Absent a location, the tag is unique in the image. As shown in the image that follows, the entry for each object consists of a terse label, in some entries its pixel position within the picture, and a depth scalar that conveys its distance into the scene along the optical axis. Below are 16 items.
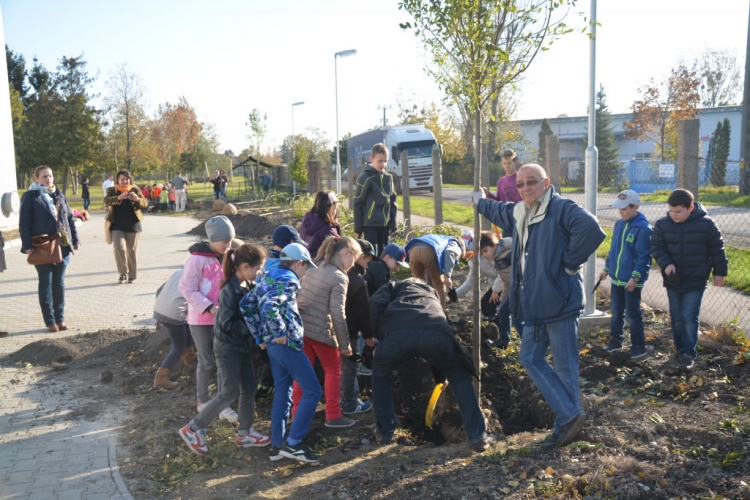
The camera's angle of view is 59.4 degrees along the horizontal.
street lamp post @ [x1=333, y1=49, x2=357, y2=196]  27.57
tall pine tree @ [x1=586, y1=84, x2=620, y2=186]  47.91
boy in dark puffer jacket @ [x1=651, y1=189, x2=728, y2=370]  6.26
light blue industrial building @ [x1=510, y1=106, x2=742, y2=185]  45.78
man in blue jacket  4.52
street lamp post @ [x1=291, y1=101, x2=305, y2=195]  42.38
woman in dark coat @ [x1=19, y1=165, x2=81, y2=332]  8.77
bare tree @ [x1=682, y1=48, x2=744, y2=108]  52.61
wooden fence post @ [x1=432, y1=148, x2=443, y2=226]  12.63
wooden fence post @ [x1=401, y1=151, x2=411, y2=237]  13.87
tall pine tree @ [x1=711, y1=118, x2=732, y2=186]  36.25
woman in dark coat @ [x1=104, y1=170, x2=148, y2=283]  11.44
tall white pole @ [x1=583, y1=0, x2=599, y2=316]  7.43
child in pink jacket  5.56
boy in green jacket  8.79
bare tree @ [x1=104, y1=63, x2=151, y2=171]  43.66
